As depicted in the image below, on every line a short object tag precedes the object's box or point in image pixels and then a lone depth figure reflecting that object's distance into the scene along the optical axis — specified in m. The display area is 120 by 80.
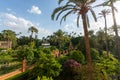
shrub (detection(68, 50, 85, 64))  12.65
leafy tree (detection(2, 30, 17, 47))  32.01
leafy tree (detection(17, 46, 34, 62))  16.39
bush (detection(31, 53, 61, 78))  9.04
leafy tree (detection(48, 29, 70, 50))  28.63
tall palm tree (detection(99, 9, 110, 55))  16.85
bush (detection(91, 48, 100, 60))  15.27
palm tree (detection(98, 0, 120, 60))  10.06
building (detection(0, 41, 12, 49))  31.54
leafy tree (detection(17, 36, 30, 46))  34.62
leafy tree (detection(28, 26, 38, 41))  32.46
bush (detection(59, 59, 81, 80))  9.93
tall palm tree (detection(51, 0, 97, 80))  7.02
